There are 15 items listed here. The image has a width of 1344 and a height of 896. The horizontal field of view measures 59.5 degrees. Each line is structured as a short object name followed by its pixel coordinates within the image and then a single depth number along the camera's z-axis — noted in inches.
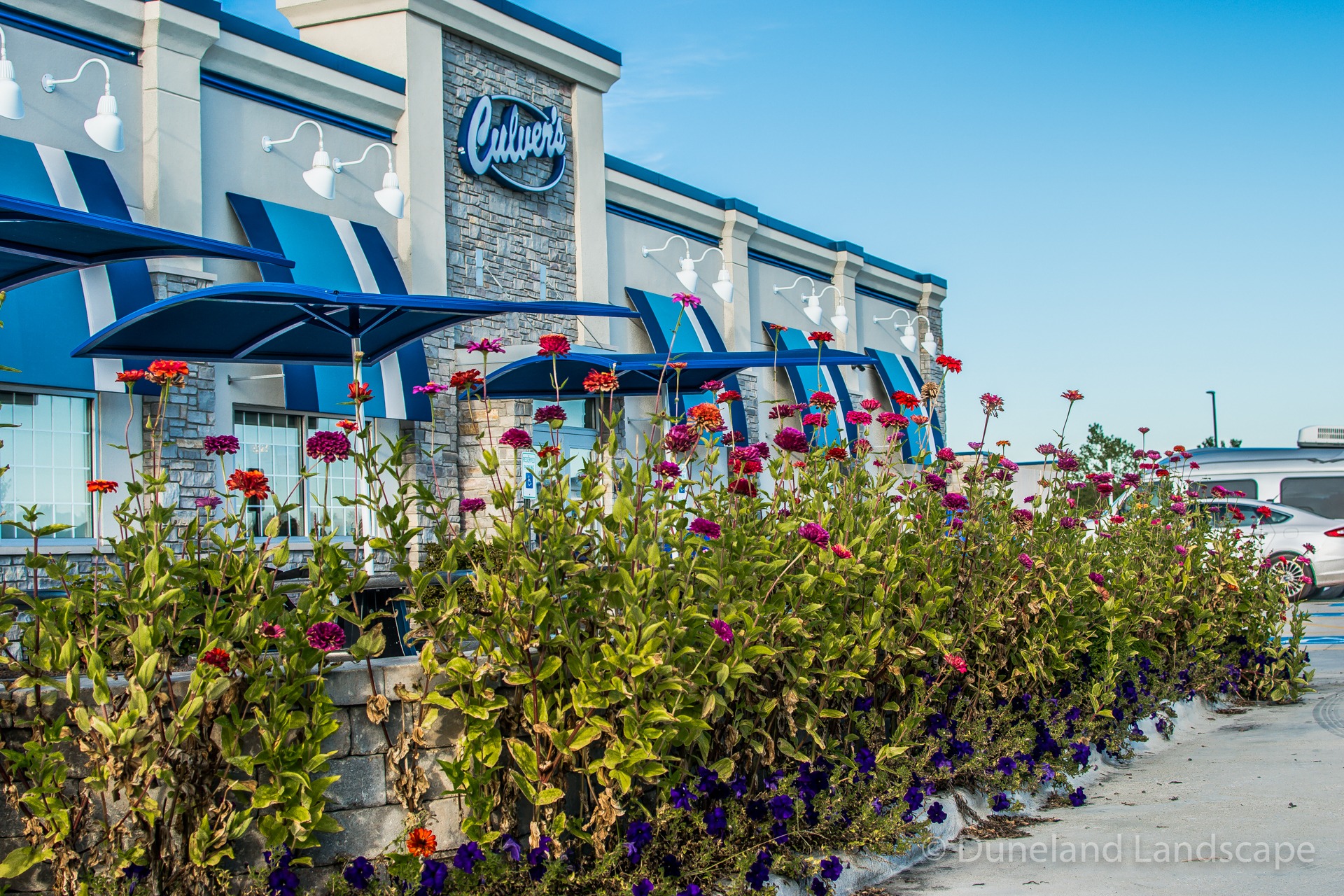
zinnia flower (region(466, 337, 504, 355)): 164.1
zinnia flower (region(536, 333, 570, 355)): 163.0
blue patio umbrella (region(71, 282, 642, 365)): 336.5
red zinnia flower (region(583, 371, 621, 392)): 165.2
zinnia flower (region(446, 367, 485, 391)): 156.8
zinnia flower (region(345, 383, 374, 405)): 165.8
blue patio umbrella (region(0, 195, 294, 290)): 250.8
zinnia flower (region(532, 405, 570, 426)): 160.4
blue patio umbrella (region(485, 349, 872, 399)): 466.6
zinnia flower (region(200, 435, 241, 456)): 163.6
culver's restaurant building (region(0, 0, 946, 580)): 402.9
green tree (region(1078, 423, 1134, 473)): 1989.4
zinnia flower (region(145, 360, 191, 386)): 153.3
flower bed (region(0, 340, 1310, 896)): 132.6
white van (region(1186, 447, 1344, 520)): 663.8
